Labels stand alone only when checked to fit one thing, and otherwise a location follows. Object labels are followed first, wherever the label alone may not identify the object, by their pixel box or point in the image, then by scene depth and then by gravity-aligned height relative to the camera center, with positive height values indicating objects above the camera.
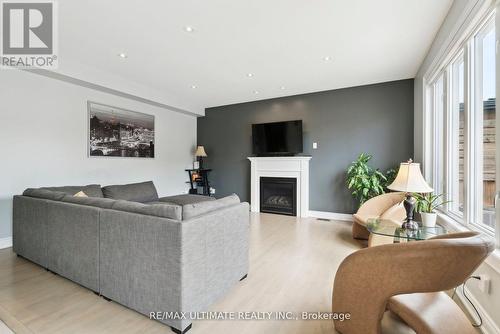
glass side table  1.84 -0.57
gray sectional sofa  1.53 -0.65
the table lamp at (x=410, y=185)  2.04 -0.17
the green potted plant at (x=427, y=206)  2.38 -0.48
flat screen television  4.84 +0.61
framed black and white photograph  4.03 +0.64
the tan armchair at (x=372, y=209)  3.30 -0.64
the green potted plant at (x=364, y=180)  3.89 -0.24
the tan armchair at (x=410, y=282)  1.08 -0.63
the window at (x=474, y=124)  1.79 +0.38
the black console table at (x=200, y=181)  5.88 -0.41
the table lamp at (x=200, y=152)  5.76 +0.34
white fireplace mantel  4.81 -0.15
